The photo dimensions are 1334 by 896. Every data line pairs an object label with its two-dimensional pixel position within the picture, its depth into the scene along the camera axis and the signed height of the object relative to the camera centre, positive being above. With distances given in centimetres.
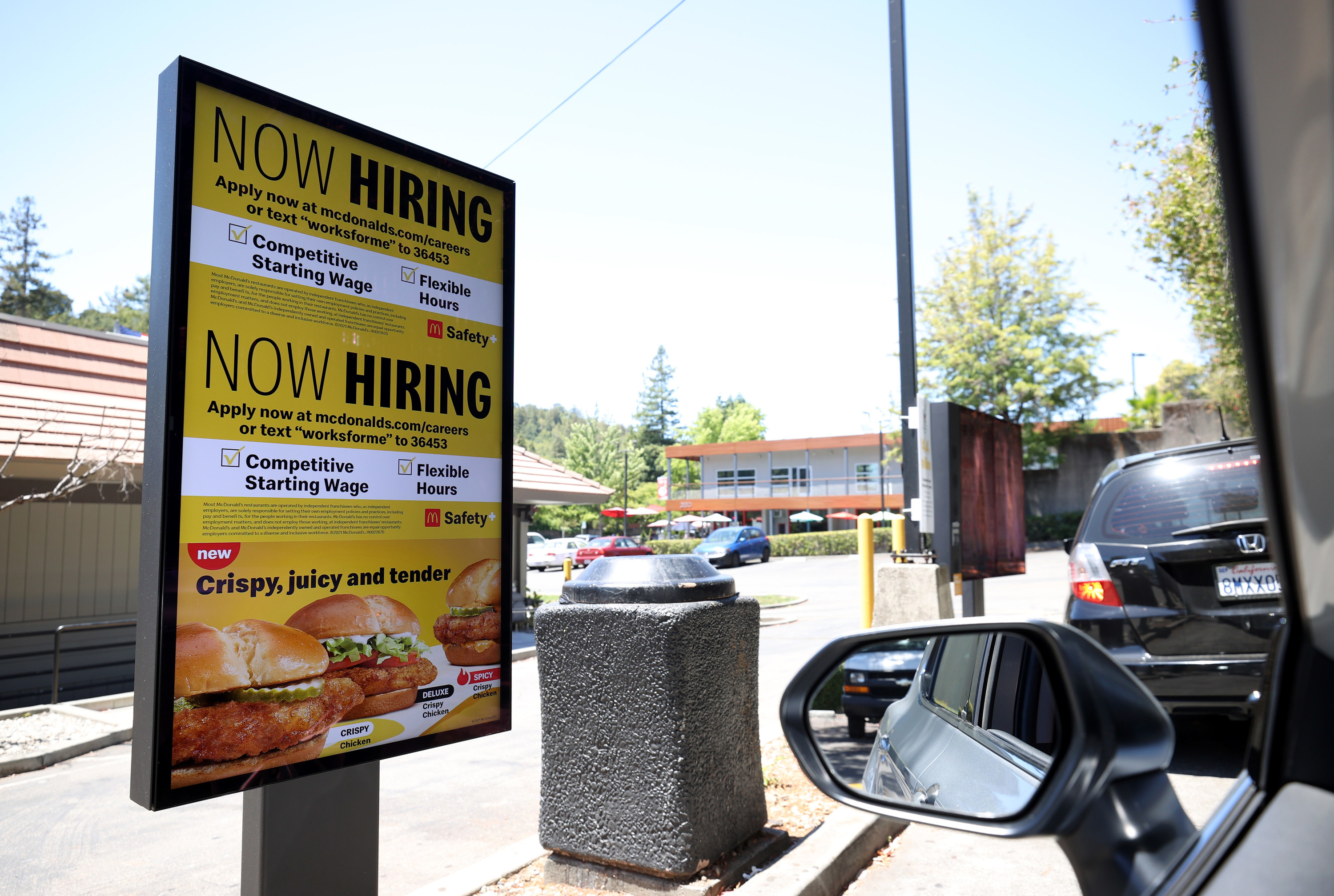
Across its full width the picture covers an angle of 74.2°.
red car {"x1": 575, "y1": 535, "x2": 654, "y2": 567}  3703 -102
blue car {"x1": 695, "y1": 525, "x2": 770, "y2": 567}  3506 -96
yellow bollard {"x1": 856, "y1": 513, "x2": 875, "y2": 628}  851 -39
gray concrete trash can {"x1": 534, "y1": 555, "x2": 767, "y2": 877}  359 -81
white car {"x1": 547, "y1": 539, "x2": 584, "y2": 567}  4175 -114
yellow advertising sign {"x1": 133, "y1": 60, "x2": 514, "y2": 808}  259 +27
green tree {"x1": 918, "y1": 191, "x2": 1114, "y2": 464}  4609 +963
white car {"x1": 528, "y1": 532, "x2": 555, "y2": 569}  4122 -143
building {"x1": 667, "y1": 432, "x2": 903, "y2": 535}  5197 +259
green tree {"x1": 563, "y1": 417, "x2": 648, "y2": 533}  7906 +636
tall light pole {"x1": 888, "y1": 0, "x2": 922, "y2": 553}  900 +303
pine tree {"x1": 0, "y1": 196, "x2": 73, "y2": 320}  5684 +1655
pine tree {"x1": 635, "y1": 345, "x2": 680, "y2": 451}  10525 +1345
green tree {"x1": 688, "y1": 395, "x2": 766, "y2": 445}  9394 +1027
